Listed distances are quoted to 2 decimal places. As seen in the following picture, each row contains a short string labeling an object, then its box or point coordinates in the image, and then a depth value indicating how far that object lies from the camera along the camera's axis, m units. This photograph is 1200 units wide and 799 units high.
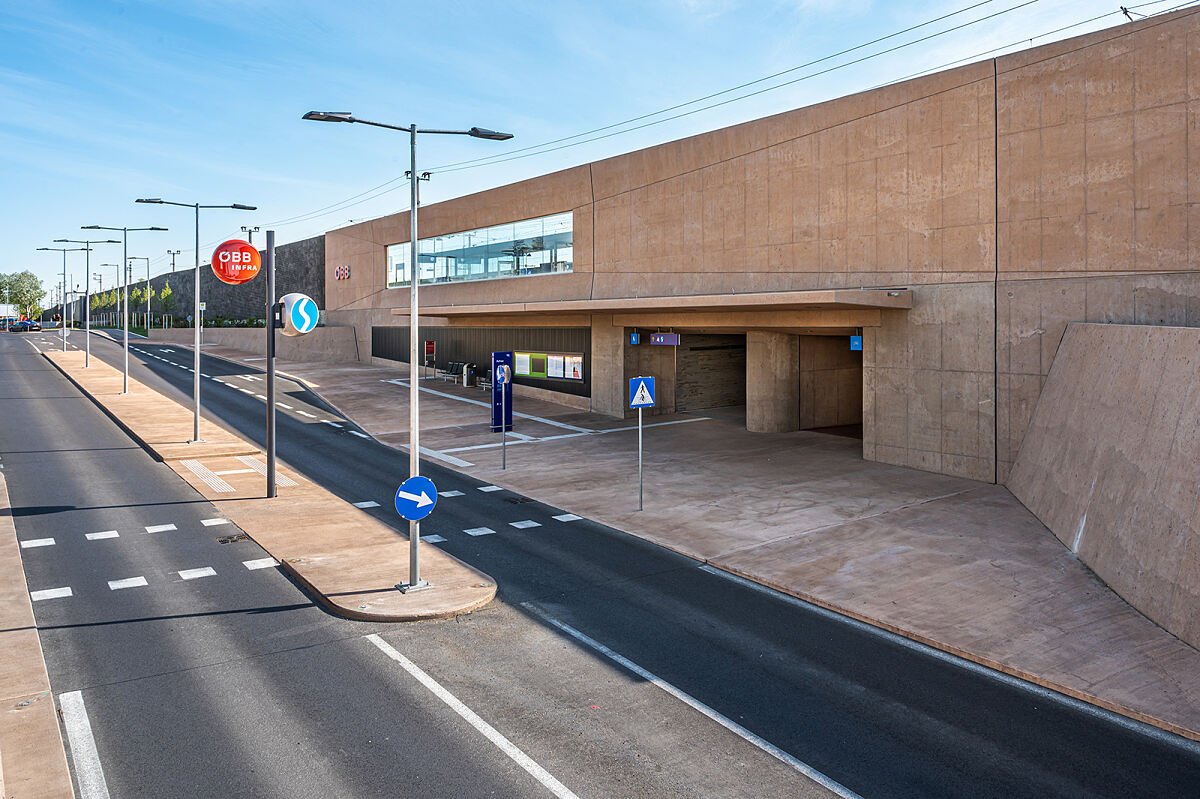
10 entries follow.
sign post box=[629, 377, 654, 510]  18.42
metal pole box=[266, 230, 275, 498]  17.95
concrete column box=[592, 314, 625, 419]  34.28
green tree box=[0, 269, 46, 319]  143.50
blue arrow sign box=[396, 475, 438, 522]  11.84
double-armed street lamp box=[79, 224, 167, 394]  27.07
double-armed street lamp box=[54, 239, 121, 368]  39.34
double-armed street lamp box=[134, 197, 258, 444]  22.38
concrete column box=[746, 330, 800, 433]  29.91
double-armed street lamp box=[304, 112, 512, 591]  12.09
